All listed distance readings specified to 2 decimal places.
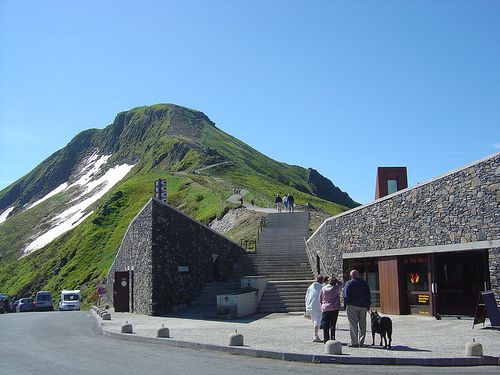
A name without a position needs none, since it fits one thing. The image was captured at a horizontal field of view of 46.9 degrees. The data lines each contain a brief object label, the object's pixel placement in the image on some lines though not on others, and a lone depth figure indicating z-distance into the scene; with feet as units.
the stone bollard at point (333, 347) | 39.90
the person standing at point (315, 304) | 47.85
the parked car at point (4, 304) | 136.98
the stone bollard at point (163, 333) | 52.20
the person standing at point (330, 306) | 45.65
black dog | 42.78
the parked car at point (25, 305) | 149.28
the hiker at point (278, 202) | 159.63
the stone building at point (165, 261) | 81.82
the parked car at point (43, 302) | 152.46
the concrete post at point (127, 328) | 57.87
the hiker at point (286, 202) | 157.30
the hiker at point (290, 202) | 156.97
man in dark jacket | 43.70
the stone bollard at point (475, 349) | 37.88
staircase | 80.69
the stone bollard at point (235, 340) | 44.98
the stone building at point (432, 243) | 55.06
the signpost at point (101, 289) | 114.32
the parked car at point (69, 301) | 149.59
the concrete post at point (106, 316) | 77.51
